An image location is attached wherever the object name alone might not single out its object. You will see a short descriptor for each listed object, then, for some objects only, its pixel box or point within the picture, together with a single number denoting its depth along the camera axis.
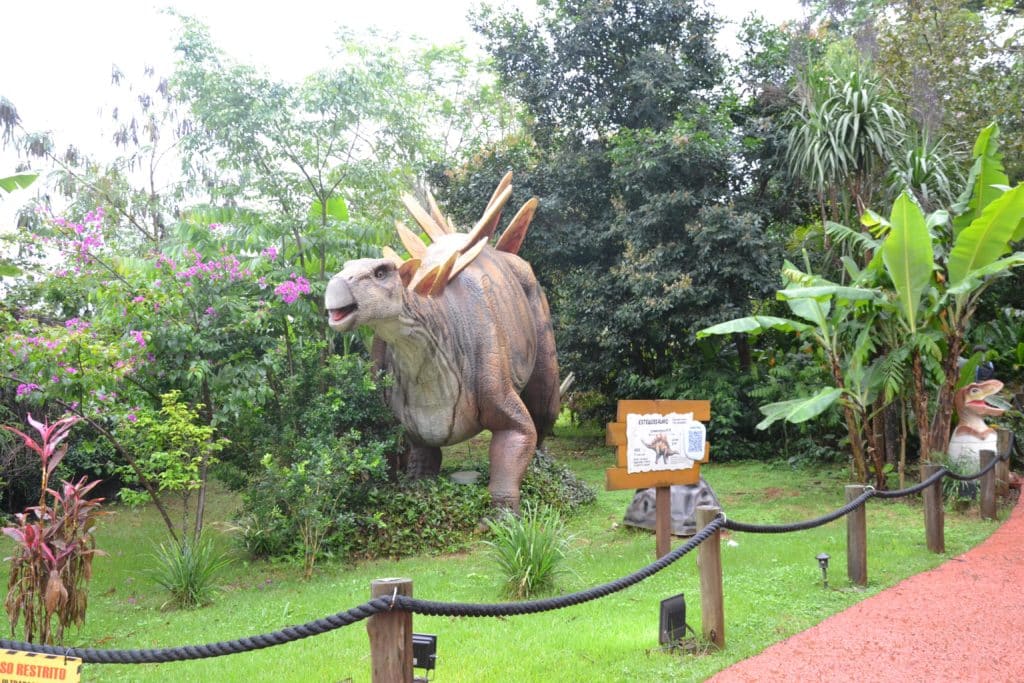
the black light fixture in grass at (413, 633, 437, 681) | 3.04
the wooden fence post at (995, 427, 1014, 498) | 9.03
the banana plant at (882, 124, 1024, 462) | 8.09
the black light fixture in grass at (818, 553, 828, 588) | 5.60
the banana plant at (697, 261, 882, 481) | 8.64
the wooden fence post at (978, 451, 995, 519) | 8.18
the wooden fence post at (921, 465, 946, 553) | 6.89
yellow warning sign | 2.52
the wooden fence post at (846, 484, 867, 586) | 5.88
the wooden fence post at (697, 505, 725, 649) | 4.48
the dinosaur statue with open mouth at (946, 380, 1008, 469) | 9.17
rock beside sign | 7.72
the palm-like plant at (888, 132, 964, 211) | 9.98
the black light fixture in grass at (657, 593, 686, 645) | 4.39
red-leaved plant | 4.75
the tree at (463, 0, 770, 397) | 13.00
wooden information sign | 6.50
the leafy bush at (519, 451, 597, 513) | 8.70
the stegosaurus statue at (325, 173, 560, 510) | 6.51
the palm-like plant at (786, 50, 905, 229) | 10.10
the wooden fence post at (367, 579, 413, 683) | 2.83
